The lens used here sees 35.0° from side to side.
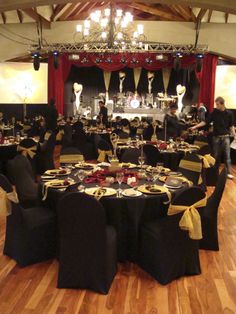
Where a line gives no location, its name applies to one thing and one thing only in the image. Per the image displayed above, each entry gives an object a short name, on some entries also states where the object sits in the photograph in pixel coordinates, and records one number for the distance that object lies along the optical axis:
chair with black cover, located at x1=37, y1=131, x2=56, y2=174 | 7.27
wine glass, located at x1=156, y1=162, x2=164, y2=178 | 4.61
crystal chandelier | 8.48
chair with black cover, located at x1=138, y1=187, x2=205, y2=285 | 3.30
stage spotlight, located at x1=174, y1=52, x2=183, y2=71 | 10.73
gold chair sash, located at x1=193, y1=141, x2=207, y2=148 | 7.29
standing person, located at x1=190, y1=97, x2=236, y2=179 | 7.15
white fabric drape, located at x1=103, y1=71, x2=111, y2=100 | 15.55
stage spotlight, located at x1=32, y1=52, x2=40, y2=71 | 10.82
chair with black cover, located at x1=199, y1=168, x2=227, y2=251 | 3.96
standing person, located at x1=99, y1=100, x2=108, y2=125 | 11.49
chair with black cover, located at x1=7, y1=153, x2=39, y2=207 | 4.53
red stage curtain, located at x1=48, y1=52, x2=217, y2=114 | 12.66
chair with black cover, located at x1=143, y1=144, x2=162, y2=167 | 6.26
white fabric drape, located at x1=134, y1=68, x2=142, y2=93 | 15.37
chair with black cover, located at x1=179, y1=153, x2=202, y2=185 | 4.88
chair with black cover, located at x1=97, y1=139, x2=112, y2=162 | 6.73
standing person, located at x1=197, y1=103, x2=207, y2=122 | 11.48
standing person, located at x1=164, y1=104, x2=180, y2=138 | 8.20
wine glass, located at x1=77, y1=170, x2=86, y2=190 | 4.13
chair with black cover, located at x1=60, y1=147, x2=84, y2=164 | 5.35
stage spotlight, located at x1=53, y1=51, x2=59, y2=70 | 11.17
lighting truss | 10.16
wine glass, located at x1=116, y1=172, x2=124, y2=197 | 3.85
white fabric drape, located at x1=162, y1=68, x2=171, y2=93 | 15.16
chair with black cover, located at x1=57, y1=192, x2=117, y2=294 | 3.04
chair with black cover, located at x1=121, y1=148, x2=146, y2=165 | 5.48
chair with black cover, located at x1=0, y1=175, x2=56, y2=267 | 3.65
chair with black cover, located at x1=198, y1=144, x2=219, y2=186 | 6.82
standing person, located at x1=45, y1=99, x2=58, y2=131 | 10.43
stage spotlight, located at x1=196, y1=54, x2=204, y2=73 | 10.55
